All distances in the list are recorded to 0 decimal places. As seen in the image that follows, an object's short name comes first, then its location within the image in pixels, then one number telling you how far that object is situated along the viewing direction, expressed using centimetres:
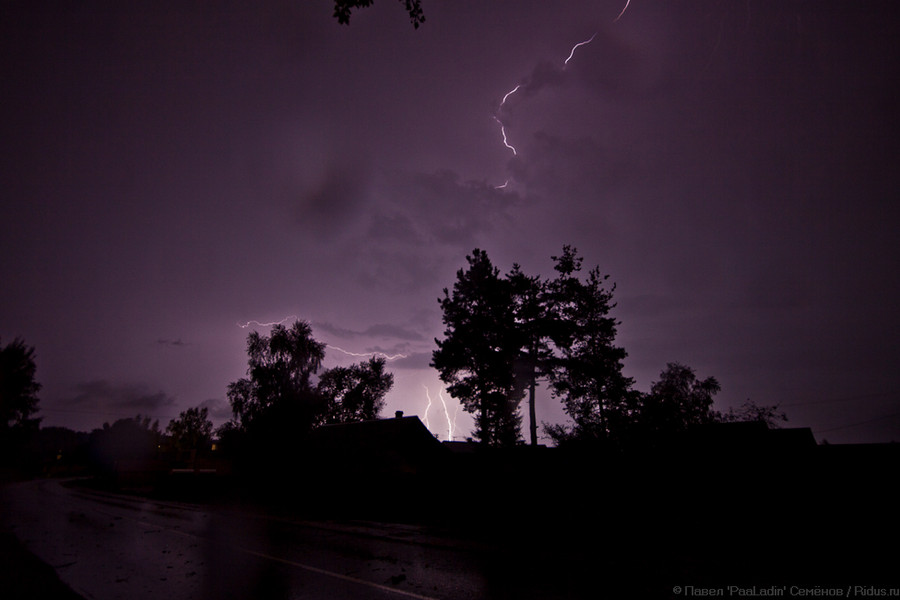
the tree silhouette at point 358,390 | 6531
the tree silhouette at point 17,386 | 6184
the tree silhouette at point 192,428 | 10138
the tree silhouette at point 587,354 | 2989
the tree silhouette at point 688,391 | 4709
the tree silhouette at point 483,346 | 3117
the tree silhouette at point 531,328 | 3033
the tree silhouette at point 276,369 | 4581
